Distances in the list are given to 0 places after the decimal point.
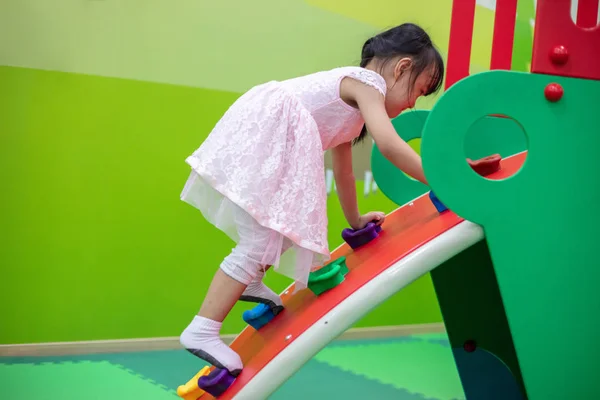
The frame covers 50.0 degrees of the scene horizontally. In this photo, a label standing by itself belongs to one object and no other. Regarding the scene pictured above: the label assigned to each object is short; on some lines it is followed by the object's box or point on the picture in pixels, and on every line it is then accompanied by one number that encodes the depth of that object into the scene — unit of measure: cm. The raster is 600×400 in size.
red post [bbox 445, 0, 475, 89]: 139
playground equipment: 92
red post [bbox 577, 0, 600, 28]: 104
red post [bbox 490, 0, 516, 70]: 130
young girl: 105
